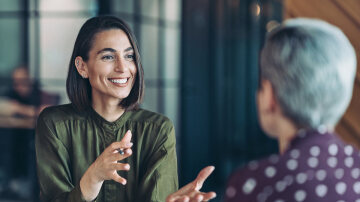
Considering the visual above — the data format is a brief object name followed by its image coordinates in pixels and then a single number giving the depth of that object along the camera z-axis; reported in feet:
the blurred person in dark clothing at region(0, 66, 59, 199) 12.35
